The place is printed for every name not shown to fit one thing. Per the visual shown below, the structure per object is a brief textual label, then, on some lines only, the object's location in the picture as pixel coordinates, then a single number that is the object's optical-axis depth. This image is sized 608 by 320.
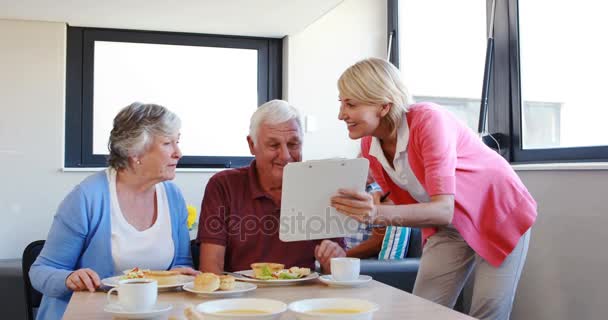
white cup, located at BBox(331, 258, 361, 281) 1.57
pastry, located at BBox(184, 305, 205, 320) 1.07
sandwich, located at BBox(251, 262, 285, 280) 1.61
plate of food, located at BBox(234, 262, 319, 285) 1.58
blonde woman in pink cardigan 1.75
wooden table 1.23
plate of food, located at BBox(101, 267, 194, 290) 1.46
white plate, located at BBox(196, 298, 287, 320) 1.08
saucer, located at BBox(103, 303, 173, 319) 1.16
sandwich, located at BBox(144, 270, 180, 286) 1.49
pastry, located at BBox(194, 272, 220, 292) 1.40
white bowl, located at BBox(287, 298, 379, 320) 1.09
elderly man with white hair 1.90
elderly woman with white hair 1.67
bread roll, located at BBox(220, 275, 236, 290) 1.43
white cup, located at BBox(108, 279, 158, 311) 1.18
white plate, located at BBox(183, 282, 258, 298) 1.40
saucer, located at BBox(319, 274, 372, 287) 1.55
